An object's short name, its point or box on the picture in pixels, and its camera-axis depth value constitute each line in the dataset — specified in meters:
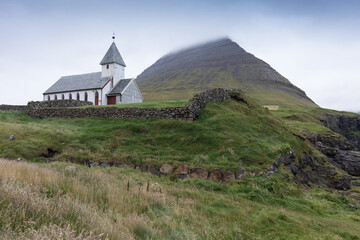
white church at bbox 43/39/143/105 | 47.88
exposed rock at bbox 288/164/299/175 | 16.98
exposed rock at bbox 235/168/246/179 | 12.98
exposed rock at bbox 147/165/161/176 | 14.23
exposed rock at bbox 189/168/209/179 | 13.28
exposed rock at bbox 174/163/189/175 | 13.76
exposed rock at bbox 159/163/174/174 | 14.10
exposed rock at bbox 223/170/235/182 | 12.90
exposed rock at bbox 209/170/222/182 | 13.09
